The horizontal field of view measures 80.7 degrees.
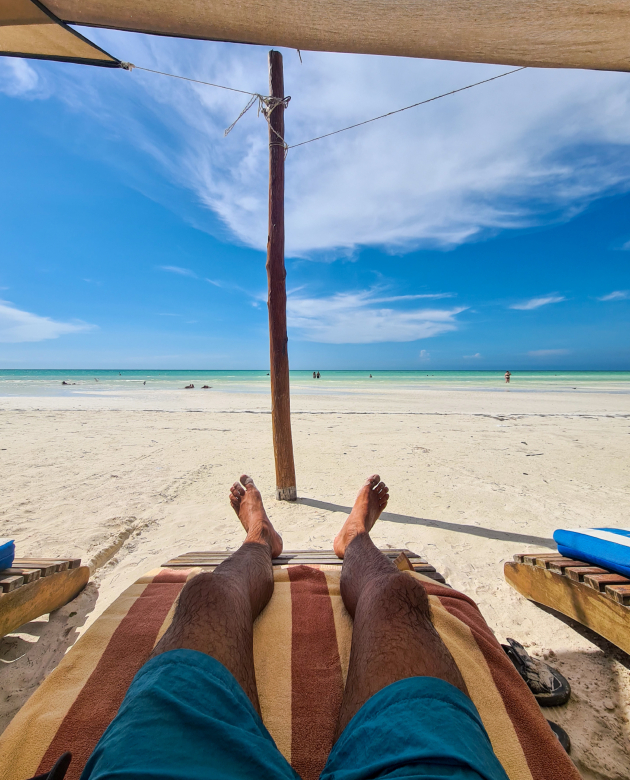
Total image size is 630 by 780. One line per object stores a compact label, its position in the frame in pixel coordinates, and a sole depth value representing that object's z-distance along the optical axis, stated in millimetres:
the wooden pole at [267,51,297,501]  3334
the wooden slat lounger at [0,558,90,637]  1635
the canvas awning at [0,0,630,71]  1429
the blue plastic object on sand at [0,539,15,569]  1808
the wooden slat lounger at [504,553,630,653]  1539
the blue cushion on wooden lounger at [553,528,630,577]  1714
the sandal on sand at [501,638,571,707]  1399
